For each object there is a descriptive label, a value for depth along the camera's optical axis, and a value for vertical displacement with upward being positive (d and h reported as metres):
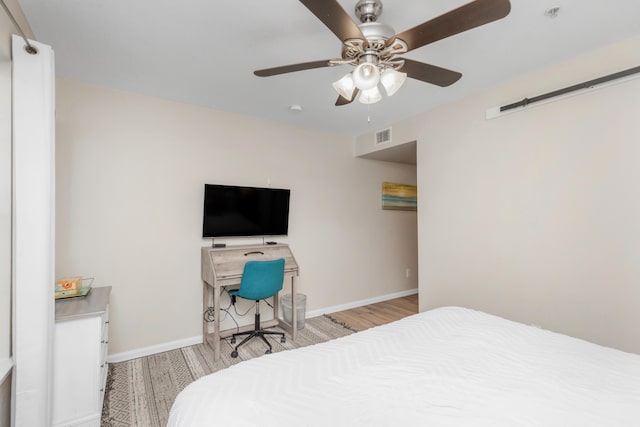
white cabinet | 1.74 -0.91
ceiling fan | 1.14 +0.80
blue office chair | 2.73 -0.62
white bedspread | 0.93 -0.63
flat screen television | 3.04 +0.05
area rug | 1.98 -1.33
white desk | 2.72 -0.54
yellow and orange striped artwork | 4.54 +0.31
